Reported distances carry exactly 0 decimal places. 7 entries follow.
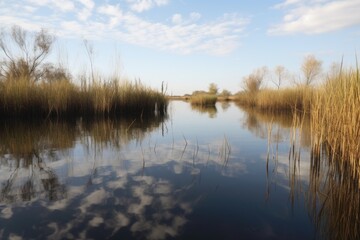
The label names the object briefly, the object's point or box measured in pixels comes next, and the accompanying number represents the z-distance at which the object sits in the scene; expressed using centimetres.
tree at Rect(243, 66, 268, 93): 2511
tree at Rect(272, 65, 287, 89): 3317
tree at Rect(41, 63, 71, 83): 2391
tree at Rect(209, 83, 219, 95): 4103
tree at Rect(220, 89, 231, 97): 4305
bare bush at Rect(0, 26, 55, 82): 2148
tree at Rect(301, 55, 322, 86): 3022
